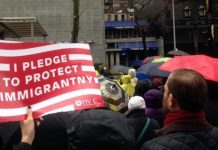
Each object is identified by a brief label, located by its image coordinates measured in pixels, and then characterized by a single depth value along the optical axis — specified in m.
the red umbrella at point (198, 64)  5.77
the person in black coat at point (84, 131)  2.96
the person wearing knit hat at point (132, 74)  9.85
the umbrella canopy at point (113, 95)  3.76
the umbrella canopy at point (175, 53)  14.32
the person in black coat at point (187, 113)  2.37
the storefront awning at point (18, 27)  9.49
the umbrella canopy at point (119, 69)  17.63
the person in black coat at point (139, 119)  4.19
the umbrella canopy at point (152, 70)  9.47
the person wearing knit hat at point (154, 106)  4.92
